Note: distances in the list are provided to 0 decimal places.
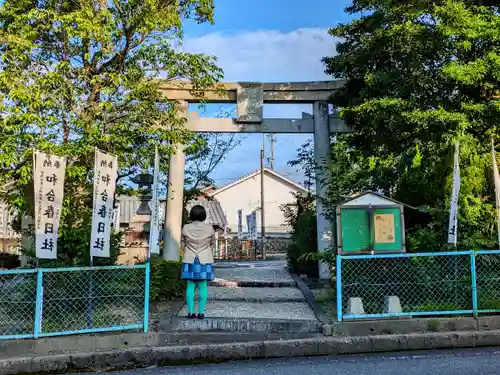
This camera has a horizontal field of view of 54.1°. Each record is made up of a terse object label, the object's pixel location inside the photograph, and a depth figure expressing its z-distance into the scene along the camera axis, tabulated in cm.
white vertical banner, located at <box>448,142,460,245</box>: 687
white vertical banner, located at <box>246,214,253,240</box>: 3141
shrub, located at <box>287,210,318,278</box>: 1303
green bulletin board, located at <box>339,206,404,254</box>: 700
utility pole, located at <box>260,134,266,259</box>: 3150
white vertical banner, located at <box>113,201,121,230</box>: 1660
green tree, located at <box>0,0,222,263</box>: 728
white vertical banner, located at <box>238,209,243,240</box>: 3531
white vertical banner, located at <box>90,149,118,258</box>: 623
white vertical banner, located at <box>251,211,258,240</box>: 3079
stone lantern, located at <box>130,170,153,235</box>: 1100
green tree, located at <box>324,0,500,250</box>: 772
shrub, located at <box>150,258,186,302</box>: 845
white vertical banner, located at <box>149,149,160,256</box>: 713
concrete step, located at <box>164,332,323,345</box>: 606
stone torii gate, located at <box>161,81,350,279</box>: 1234
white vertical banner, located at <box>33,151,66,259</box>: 588
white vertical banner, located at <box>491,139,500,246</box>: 703
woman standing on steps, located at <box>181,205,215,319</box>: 662
